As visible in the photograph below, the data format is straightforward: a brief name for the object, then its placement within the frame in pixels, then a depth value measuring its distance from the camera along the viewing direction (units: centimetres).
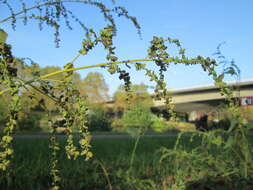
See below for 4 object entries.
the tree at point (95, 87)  4381
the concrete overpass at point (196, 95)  3738
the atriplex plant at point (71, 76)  87
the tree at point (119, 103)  3859
